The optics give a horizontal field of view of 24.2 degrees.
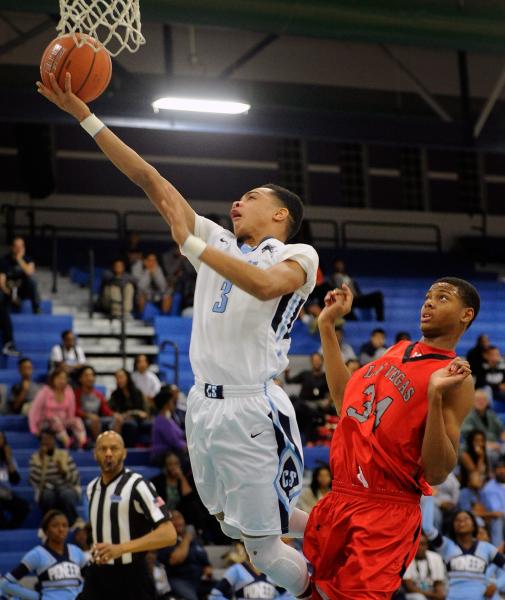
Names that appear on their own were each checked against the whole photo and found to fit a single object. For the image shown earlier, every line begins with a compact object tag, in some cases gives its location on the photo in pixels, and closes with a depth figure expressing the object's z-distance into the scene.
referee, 8.66
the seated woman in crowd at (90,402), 15.55
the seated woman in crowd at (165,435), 14.80
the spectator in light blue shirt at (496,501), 15.27
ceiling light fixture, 16.38
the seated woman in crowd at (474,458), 15.79
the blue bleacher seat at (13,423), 15.80
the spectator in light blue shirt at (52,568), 11.96
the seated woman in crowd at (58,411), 15.08
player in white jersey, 5.88
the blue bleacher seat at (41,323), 18.41
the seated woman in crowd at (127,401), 15.90
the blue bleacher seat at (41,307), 18.89
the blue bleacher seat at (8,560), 13.38
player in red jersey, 5.94
